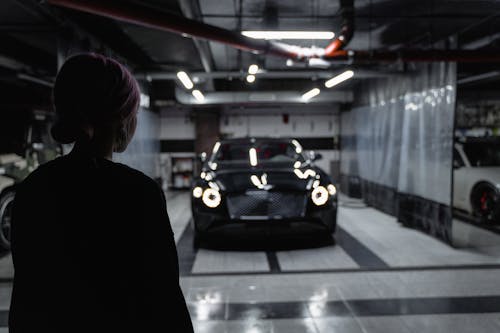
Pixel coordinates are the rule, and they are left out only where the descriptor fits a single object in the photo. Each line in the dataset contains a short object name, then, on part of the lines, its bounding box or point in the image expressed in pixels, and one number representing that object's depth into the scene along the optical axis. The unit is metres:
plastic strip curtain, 5.77
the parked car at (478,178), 6.93
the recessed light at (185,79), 8.04
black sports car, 5.02
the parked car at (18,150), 5.39
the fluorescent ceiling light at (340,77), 8.04
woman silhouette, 0.94
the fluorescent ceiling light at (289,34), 5.23
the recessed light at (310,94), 11.19
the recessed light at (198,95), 11.59
